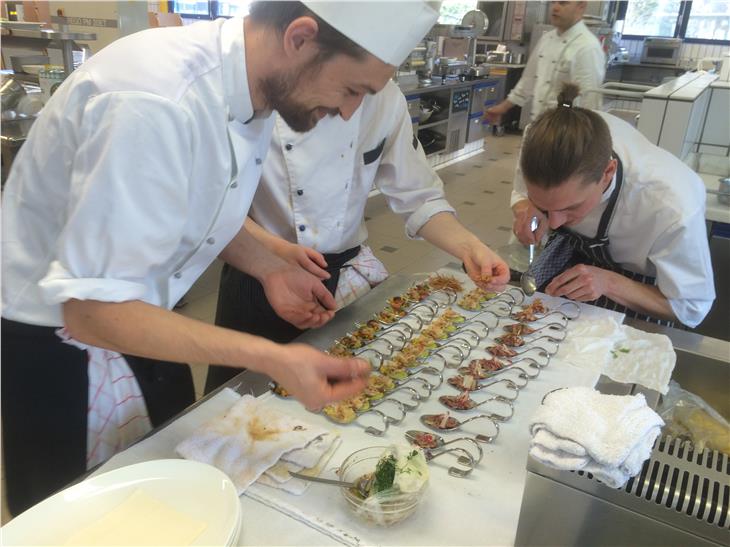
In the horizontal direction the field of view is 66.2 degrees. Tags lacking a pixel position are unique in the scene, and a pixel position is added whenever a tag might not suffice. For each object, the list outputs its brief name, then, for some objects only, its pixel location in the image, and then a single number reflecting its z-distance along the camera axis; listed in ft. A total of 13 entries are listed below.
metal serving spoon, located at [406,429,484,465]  3.19
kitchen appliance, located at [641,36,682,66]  27.48
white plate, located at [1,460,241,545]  2.50
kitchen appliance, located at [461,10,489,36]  23.14
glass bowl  2.65
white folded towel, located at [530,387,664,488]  2.43
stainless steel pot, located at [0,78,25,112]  9.91
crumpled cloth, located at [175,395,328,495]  2.97
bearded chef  2.57
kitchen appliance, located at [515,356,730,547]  2.31
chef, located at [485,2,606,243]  13.82
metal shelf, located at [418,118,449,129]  20.15
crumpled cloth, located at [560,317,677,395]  4.06
